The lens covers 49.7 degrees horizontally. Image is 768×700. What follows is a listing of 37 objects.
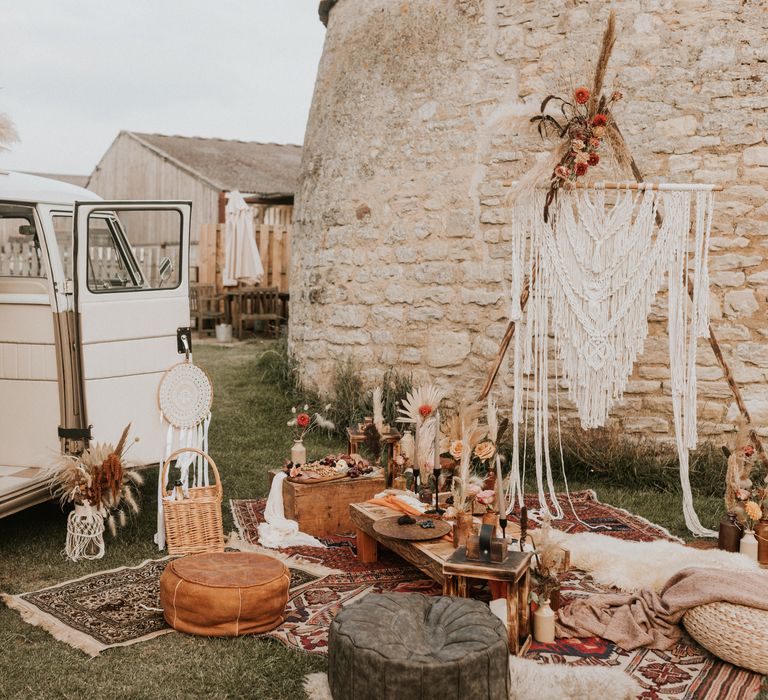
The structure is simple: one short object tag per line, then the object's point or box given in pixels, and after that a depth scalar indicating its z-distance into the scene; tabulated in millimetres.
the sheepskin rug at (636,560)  4676
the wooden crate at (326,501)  5574
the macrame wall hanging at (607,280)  5352
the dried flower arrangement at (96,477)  5031
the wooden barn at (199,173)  19973
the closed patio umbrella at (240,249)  14375
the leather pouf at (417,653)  3154
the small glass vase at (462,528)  4406
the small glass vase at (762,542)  4938
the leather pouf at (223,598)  4020
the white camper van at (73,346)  5188
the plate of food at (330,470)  5613
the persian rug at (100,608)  4082
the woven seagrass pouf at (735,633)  3734
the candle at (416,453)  5306
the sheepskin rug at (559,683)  3504
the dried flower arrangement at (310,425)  8008
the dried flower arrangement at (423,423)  5254
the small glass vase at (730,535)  5090
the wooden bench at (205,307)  15688
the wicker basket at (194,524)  5141
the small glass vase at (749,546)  4969
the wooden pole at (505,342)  5516
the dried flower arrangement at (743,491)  5035
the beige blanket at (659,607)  3963
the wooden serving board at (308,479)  5574
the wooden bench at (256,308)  15117
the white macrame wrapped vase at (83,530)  5098
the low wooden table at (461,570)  3898
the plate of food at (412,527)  4516
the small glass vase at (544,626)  4047
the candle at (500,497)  4169
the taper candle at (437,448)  4711
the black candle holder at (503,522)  4129
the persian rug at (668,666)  3623
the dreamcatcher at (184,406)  5617
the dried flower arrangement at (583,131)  5148
